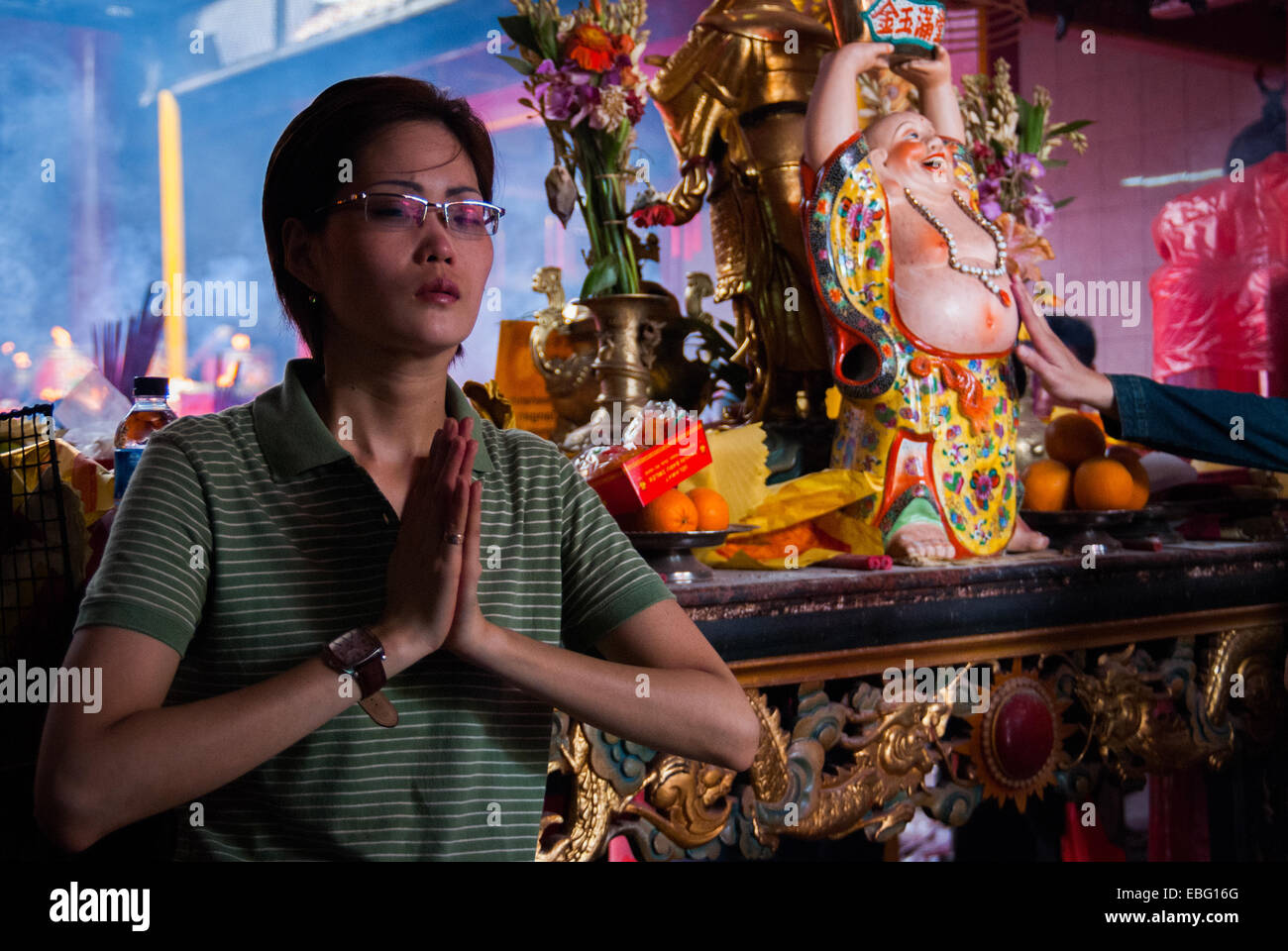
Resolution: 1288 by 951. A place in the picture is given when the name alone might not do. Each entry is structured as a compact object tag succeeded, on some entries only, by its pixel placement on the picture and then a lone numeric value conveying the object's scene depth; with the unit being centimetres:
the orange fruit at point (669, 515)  137
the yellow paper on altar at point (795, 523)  156
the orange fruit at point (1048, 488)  187
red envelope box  138
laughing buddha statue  161
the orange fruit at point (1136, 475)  187
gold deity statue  188
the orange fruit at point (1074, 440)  191
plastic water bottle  119
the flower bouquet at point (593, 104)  177
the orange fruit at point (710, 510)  142
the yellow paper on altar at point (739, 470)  165
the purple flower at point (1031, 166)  221
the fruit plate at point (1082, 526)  180
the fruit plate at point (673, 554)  135
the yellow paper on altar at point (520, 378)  201
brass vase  183
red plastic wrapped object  379
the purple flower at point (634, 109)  179
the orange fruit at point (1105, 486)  183
